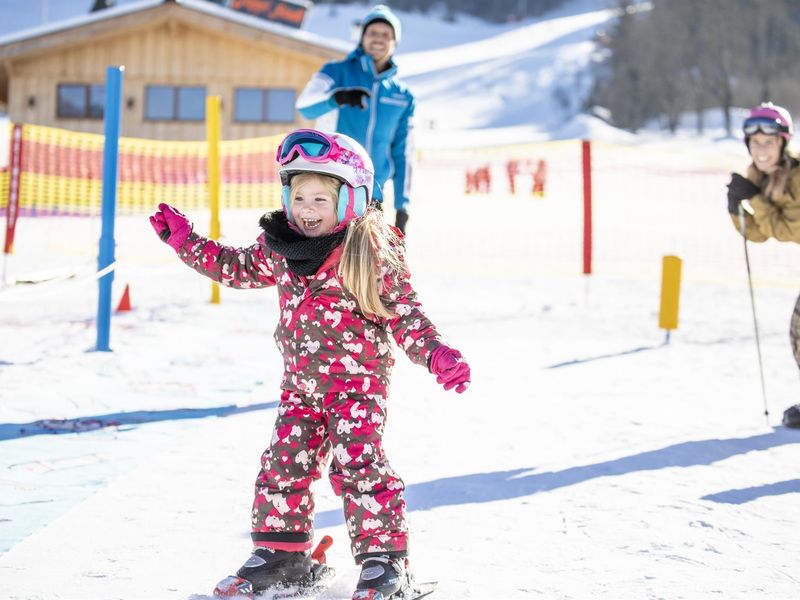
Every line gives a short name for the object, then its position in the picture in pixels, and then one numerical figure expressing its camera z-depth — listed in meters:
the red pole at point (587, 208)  11.77
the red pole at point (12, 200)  12.95
